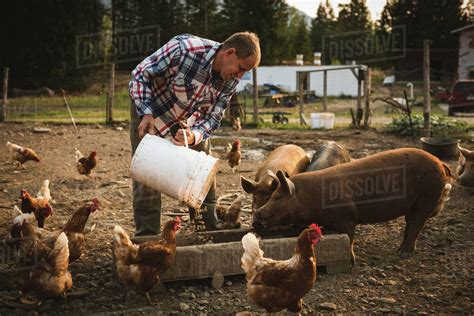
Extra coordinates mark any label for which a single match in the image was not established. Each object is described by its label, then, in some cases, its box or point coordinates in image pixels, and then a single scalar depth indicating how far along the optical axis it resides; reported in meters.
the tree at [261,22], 45.38
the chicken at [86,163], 8.38
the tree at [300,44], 51.25
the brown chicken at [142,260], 4.04
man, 4.23
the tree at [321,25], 60.97
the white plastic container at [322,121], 15.50
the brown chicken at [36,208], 5.52
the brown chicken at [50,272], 3.99
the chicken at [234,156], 9.00
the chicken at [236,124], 14.83
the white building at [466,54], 32.75
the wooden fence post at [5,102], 14.86
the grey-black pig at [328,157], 6.46
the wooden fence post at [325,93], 18.21
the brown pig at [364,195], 5.04
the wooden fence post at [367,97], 15.01
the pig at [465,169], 7.55
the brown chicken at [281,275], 3.75
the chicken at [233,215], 5.76
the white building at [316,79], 38.03
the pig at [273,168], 5.68
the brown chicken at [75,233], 4.60
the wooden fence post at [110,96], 15.01
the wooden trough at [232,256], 4.27
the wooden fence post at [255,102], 15.89
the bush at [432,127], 12.86
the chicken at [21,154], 9.02
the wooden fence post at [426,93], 12.35
